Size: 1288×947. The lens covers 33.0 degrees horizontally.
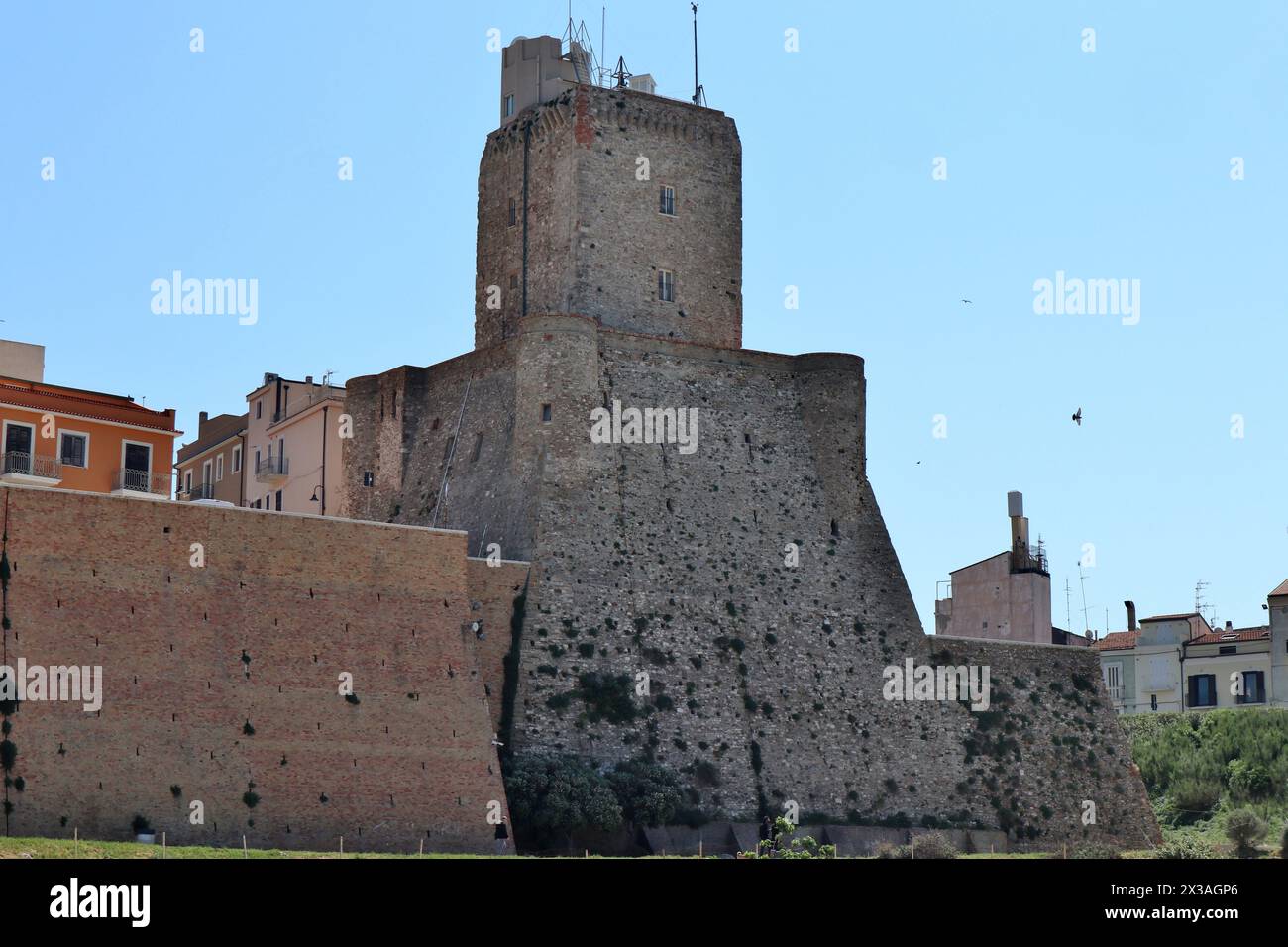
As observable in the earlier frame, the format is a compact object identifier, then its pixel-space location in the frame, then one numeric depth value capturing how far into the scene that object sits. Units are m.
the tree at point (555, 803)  51.56
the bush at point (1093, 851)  58.81
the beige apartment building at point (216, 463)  75.38
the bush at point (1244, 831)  59.28
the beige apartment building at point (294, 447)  68.75
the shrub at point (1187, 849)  56.31
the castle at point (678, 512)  57.19
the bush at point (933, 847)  54.44
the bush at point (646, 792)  53.62
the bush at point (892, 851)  55.06
